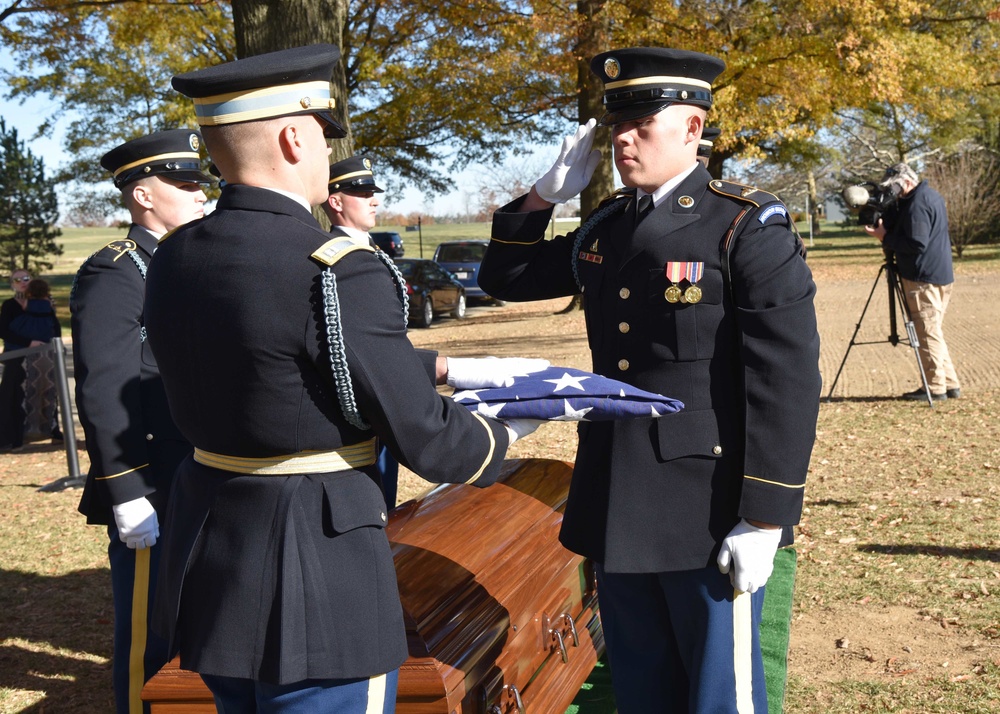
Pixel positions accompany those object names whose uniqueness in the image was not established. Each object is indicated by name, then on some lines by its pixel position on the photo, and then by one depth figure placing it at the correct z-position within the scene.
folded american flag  2.28
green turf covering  3.71
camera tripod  8.24
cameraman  8.10
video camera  8.08
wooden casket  2.59
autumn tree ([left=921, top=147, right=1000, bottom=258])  26.20
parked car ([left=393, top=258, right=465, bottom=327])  19.31
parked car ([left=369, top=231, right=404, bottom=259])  34.23
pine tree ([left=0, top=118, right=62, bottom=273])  29.03
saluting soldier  2.41
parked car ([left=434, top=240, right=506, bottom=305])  23.75
